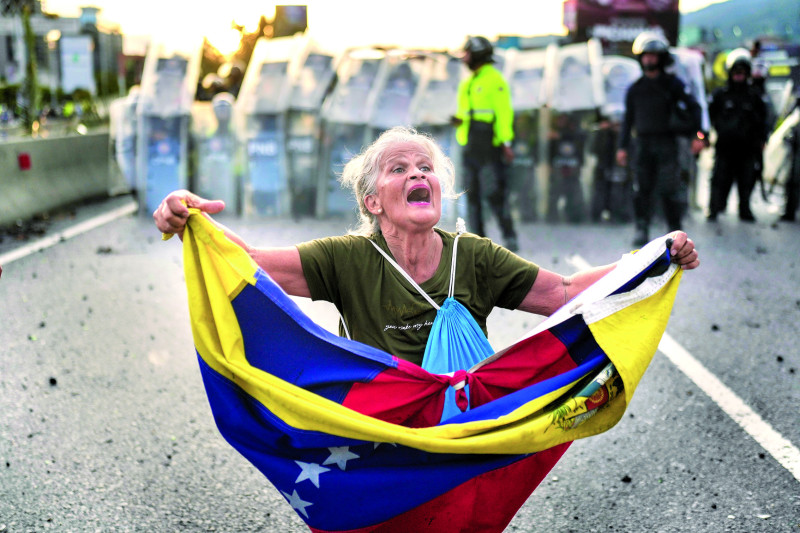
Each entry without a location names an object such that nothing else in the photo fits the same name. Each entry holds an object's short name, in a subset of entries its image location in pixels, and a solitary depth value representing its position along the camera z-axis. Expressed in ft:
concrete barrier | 39.24
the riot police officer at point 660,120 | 33.27
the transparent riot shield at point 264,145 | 44.75
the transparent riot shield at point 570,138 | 42.22
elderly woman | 10.12
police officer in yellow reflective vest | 33.04
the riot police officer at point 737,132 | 41.37
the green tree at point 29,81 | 59.82
